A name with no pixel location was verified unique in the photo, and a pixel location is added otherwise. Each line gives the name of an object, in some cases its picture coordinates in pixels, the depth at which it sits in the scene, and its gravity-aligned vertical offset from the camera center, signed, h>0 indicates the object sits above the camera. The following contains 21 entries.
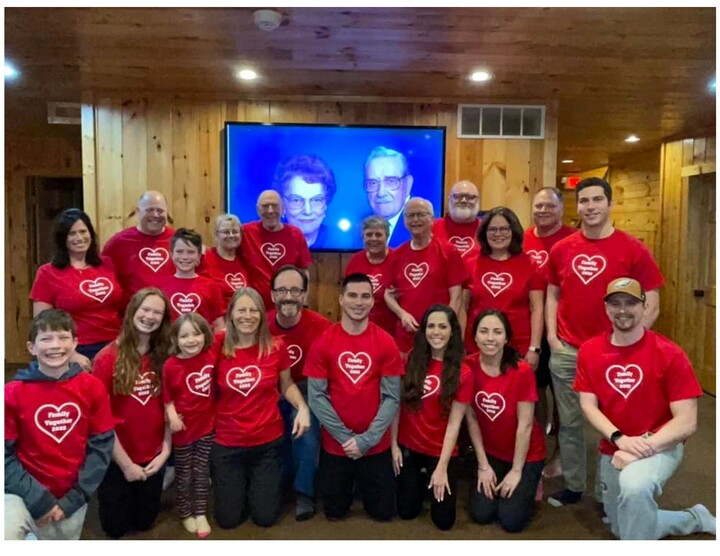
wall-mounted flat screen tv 3.97 +0.47
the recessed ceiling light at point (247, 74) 3.39 +0.96
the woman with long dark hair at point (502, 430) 2.44 -0.76
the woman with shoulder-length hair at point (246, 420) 2.45 -0.73
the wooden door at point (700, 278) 4.84 -0.25
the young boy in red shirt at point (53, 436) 1.94 -0.65
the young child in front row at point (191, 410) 2.41 -0.68
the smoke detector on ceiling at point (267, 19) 2.46 +0.93
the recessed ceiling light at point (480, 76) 3.39 +0.97
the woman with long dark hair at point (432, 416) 2.45 -0.71
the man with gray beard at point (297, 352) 2.61 -0.49
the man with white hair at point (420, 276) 2.87 -0.15
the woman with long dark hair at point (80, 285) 2.59 -0.19
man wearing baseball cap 2.10 -0.57
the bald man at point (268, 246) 3.25 -0.02
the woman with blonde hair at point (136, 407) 2.32 -0.65
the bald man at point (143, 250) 2.86 -0.04
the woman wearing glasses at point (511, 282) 2.75 -0.17
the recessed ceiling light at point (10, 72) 3.28 +0.95
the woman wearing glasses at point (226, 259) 3.03 -0.08
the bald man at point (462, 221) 3.16 +0.13
